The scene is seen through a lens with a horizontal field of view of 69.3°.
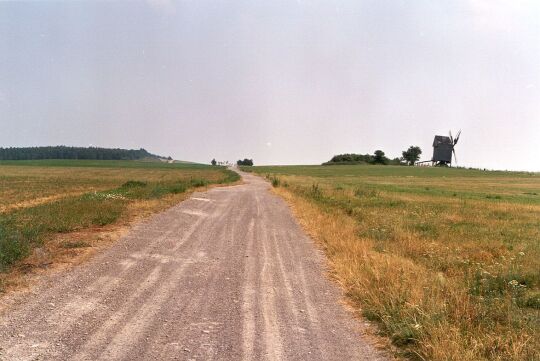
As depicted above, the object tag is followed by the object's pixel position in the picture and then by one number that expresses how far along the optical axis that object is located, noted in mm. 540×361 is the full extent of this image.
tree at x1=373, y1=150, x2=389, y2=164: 178125
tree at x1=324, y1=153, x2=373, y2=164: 192000
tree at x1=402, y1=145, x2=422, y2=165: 178750
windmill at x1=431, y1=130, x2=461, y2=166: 133625
